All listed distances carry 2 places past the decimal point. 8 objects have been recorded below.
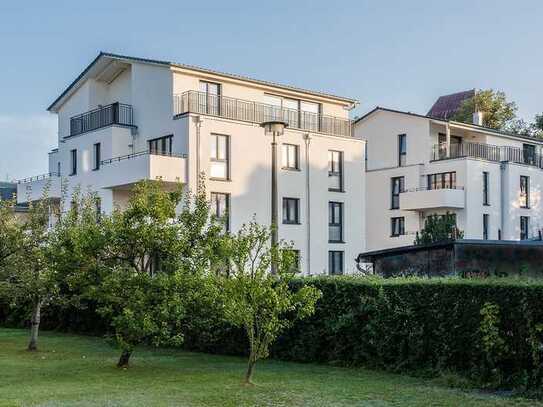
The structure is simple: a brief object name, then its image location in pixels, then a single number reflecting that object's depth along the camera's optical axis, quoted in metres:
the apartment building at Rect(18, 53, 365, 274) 35.19
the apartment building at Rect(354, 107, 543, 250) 45.28
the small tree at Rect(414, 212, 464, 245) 35.31
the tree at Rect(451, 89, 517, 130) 64.56
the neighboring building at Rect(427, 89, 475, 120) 67.00
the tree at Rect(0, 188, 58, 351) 19.72
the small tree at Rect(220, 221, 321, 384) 13.20
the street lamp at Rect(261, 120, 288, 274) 20.12
